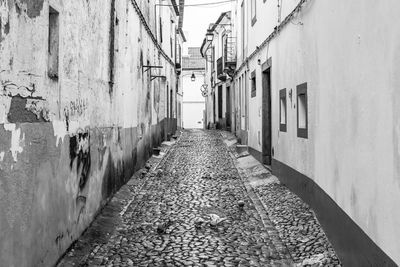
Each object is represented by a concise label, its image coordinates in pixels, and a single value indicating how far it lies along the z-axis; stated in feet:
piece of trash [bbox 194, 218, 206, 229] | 23.71
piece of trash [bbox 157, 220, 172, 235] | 22.77
